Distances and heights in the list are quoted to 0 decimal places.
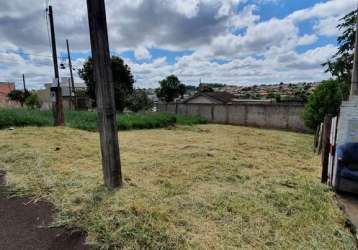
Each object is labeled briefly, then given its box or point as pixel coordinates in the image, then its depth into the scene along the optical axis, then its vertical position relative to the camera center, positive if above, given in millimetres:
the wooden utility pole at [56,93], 8375 +337
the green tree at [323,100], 6738 -206
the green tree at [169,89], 28750 +1298
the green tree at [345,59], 6824 +1107
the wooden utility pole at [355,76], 4624 +359
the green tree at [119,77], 19081 +2150
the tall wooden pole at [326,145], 3275 -784
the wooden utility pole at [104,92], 2422 +95
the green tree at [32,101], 26816 +191
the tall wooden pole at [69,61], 17025 +3264
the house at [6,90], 31281 +2154
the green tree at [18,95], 32469 +1166
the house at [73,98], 24488 +467
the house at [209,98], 22288 -69
